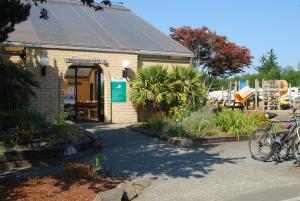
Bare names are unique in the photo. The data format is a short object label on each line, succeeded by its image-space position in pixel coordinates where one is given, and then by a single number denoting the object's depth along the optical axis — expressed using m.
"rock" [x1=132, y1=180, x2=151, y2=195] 5.26
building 11.93
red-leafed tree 24.27
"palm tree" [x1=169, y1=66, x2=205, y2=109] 12.54
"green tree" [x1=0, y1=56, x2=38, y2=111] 9.45
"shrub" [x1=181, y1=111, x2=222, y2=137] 9.52
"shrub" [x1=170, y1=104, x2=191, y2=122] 10.60
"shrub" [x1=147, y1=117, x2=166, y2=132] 10.36
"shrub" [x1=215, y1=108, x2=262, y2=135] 9.71
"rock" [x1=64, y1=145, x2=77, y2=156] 7.09
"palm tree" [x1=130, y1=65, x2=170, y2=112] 12.31
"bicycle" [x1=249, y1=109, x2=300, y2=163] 6.71
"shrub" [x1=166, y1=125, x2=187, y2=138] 9.33
